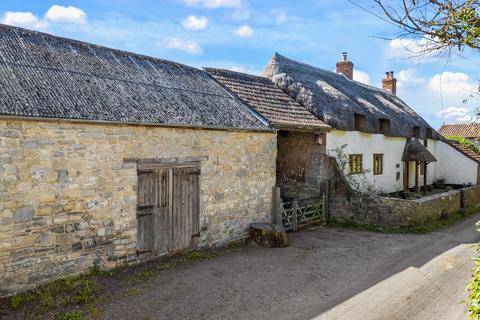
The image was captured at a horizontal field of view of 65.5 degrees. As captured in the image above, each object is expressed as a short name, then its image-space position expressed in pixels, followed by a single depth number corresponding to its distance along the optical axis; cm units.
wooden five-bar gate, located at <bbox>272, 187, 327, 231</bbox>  1172
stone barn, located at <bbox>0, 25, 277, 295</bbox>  658
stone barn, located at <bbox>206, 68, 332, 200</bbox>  1264
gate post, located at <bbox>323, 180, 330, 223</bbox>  1348
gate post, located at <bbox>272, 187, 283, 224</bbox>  1169
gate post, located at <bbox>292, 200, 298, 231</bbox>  1217
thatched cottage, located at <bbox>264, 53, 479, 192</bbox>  1455
